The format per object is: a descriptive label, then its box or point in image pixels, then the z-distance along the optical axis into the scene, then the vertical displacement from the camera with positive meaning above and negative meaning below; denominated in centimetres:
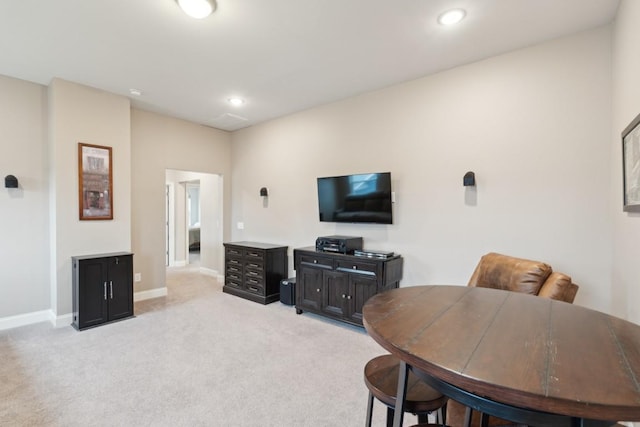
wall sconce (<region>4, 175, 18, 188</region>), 350 +36
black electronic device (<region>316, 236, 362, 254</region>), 380 -43
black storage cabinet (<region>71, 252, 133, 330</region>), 352 -94
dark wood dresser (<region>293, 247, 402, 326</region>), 343 -86
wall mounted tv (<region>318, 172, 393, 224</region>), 368 +16
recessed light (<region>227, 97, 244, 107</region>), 425 +158
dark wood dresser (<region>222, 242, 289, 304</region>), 460 -94
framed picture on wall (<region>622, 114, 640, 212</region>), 178 +28
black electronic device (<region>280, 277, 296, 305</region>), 445 -121
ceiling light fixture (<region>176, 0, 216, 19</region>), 221 +153
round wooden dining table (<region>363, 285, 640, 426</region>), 82 -50
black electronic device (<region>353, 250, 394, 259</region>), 347 -51
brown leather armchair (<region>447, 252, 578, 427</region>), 202 -52
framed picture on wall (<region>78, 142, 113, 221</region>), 376 +38
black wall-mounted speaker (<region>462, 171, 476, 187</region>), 310 +32
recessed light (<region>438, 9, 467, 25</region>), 236 +156
